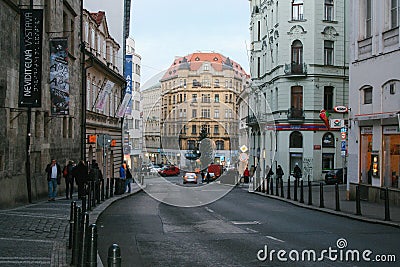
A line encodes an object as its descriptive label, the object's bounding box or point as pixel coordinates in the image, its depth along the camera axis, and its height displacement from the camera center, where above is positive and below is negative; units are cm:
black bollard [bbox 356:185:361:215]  1917 -161
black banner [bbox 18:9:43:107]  1900 +273
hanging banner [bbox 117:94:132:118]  3938 +262
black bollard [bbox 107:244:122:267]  614 -104
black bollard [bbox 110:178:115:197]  2888 -169
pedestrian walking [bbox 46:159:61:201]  2330 -110
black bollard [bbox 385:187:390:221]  1745 -162
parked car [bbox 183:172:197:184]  3027 -146
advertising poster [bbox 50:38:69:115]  2341 +273
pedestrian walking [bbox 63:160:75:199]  2495 -111
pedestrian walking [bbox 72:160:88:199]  2425 -103
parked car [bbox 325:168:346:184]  4284 -177
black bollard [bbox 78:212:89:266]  841 -125
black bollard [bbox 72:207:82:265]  960 -140
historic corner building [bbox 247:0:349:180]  4688 +481
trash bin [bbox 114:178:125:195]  3062 -184
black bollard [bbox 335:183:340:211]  2121 -170
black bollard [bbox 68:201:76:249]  1136 -140
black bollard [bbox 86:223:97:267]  774 -124
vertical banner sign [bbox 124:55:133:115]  5306 +675
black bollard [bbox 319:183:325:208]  2263 -181
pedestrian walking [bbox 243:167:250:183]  4372 -175
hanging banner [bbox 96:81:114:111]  3369 +281
